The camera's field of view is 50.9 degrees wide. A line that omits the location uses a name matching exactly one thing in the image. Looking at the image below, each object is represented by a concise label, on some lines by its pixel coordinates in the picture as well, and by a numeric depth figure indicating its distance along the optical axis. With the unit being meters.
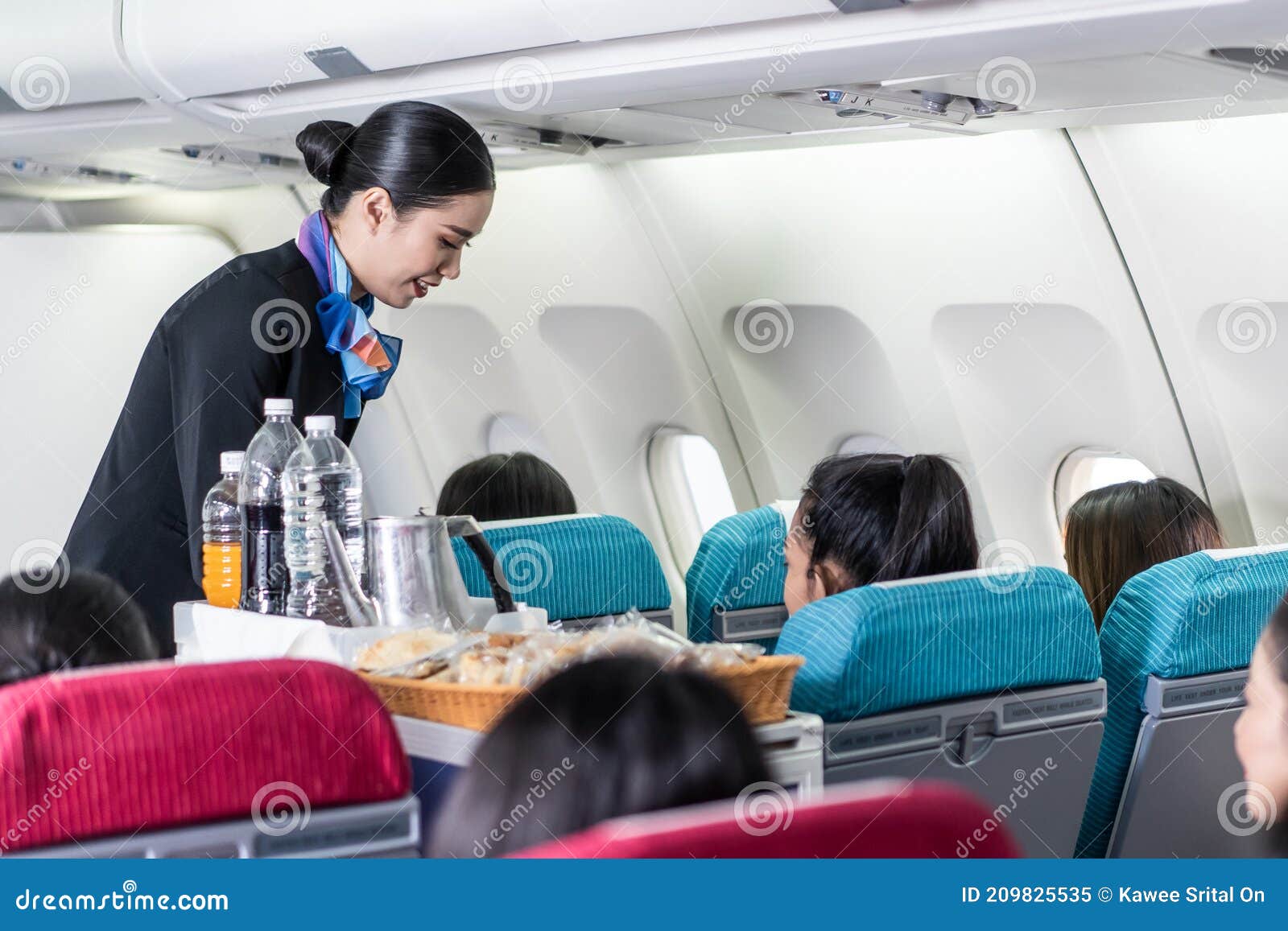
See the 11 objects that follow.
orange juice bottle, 2.37
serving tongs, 1.78
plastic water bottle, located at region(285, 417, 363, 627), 2.20
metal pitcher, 2.20
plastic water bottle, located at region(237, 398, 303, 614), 2.24
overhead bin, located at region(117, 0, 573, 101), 3.43
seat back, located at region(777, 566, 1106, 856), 1.93
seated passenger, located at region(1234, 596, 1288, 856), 1.48
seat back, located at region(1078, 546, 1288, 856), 2.29
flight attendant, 2.38
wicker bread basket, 1.65
